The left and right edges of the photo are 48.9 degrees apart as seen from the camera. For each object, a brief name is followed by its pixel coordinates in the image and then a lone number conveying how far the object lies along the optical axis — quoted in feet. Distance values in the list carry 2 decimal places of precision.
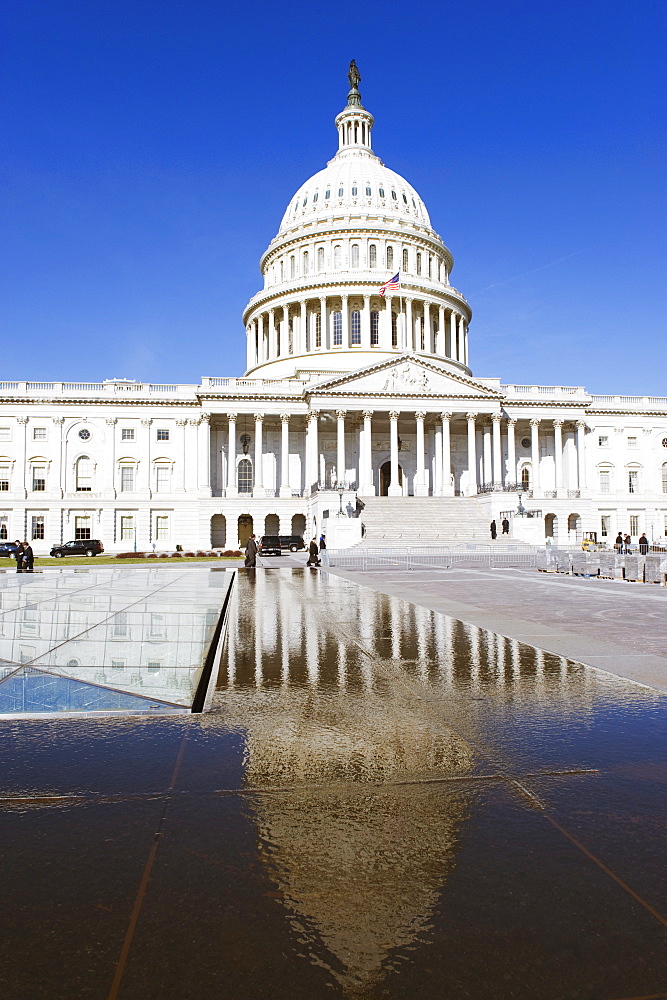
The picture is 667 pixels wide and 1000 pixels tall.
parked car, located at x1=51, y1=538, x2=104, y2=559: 201.71
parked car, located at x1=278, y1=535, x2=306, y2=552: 197.57
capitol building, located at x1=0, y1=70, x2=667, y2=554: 236.02
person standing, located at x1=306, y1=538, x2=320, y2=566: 127.24
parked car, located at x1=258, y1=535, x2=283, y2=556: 185.47
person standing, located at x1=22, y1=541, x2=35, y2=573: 116.57
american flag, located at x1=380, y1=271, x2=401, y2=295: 248.85
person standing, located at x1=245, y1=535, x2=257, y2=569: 121.80
